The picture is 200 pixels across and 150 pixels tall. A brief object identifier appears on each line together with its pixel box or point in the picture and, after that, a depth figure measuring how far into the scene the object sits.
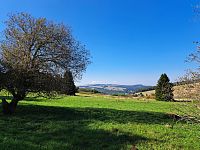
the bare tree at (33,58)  11.31
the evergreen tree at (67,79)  12.60
